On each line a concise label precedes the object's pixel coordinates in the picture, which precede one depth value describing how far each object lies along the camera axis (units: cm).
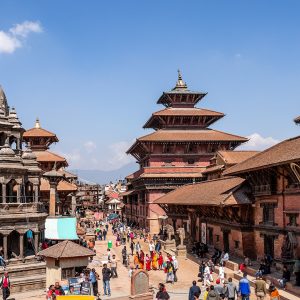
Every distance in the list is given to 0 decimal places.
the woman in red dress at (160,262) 3000
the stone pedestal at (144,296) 1897
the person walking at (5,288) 2156
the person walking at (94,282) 2114
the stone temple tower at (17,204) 2697
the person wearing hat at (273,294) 1717
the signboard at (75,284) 1961
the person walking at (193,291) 1699
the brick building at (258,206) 2347
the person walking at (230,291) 1830
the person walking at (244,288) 1877
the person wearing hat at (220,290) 1827
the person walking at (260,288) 1844
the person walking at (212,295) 1619
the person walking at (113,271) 2722
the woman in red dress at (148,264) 2940
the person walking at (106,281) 2211
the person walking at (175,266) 2584
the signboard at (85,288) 1936
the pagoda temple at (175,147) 5491
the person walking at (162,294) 1653
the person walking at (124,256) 3252
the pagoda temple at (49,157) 5562
